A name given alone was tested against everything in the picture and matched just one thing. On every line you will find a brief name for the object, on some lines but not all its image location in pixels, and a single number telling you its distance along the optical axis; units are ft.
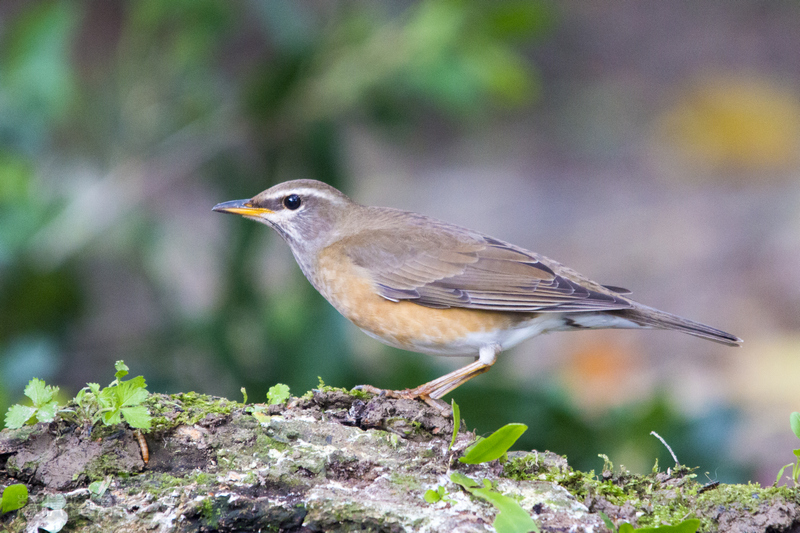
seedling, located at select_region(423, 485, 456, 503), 21.76
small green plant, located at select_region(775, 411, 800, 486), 22.43
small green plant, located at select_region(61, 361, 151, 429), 21.50
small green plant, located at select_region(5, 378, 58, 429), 21.53
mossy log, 21.13
